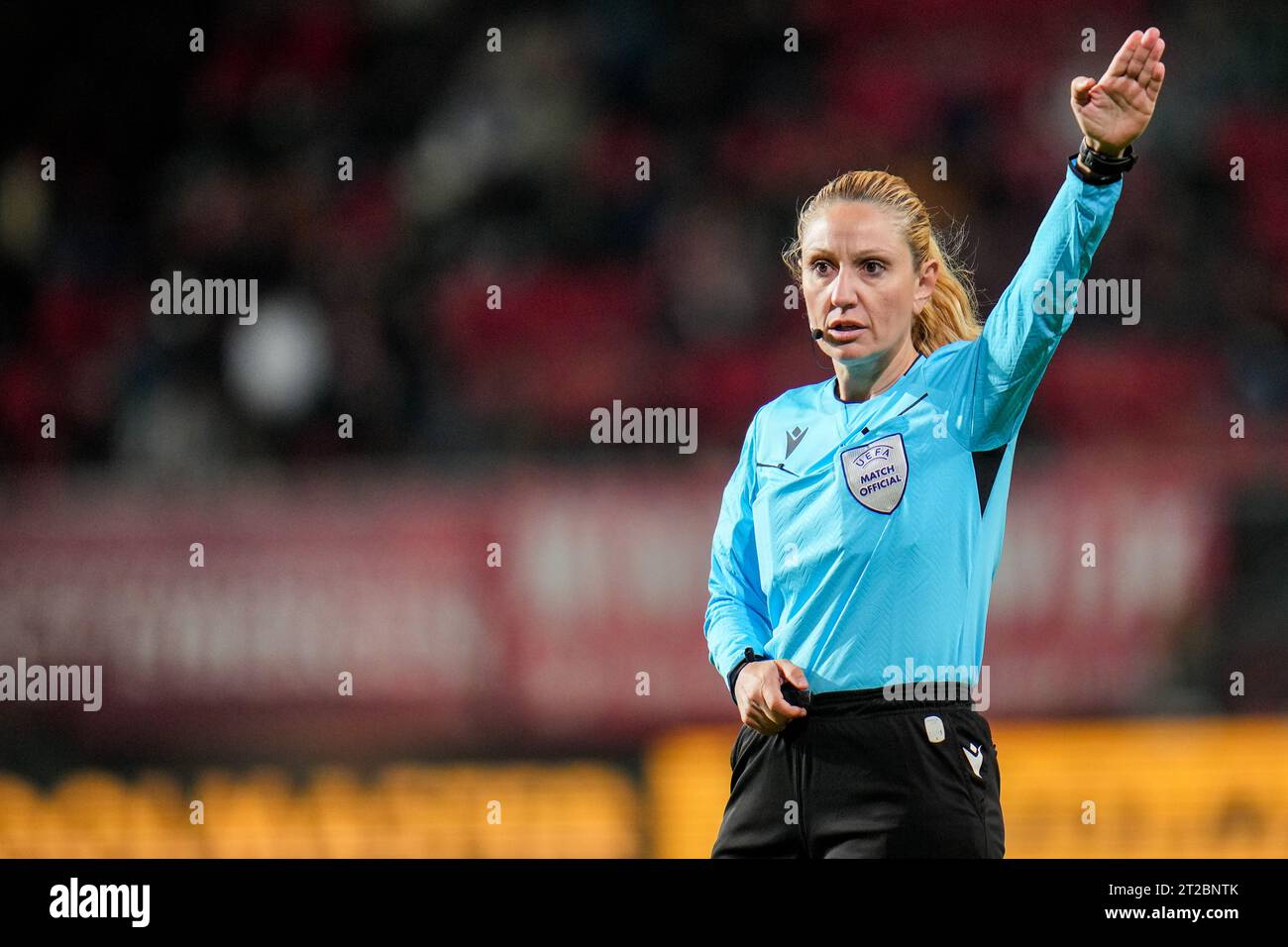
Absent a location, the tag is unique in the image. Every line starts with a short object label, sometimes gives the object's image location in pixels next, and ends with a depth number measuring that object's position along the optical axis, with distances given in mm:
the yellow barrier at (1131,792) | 12852
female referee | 6008
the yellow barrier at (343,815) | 13703
